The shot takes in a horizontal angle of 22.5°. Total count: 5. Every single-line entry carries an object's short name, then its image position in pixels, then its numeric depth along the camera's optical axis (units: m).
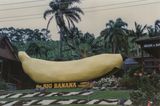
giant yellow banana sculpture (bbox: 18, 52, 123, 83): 38.13
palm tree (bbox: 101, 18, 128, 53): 71.84
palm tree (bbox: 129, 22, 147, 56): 70.11
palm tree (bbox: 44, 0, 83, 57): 63.62
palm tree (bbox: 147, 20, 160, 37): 67.49
